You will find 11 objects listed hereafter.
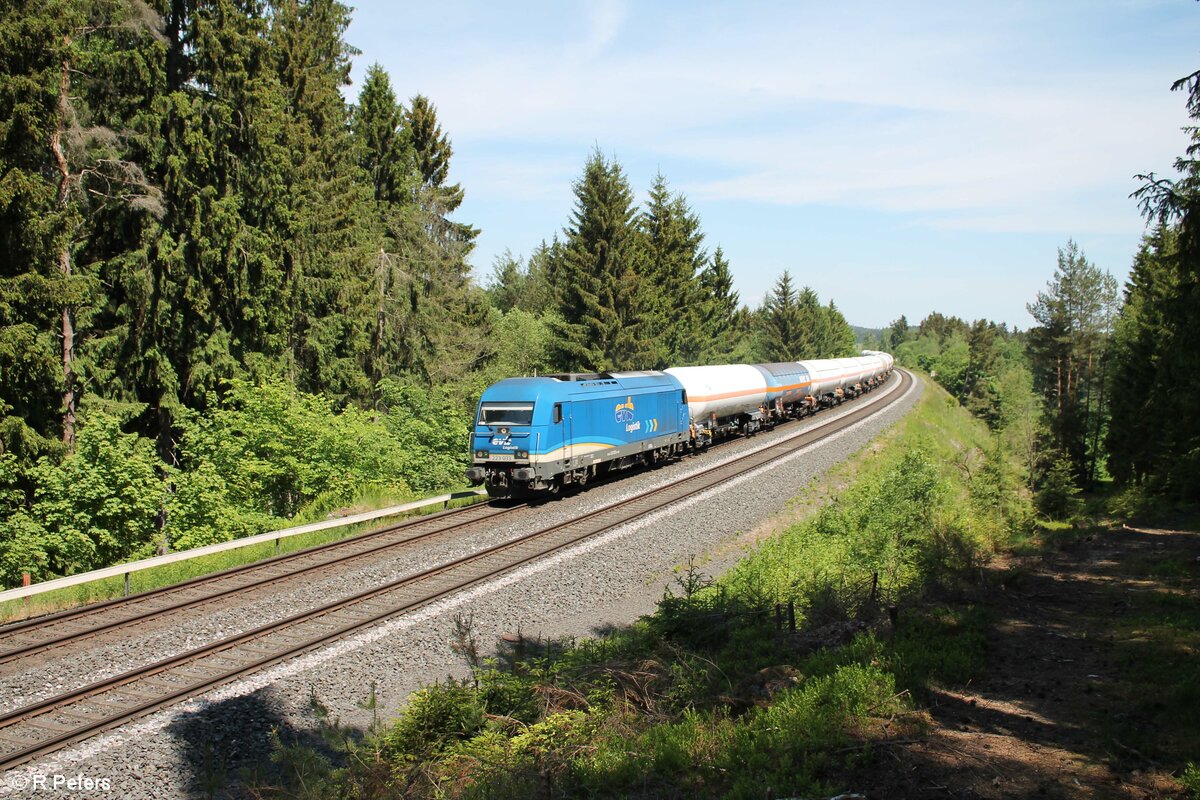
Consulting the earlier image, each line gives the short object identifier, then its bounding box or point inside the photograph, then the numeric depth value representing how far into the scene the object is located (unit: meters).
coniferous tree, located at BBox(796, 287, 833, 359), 80.69
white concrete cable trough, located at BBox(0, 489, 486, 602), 12.16
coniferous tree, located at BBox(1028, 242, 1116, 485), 63.41
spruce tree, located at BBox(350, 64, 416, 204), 35.34
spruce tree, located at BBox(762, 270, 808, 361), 80.19
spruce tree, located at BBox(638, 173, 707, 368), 49.50
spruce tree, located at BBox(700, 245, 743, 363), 59.84
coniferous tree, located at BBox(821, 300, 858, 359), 99.52
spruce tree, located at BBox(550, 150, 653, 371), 40.69
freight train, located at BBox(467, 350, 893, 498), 20.02
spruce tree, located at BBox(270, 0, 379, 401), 27.55
